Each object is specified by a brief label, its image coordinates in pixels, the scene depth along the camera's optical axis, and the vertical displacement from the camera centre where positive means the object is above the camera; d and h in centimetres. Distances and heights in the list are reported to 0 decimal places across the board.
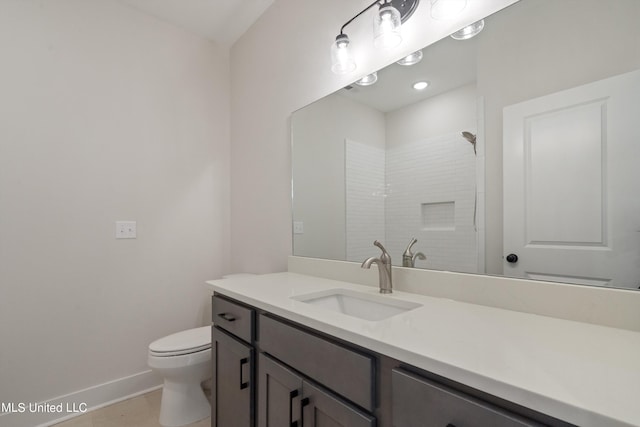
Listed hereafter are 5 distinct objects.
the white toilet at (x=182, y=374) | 166 -89
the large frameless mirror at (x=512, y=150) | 81 +22
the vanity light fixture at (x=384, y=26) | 126 +83
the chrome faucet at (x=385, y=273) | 121 -23
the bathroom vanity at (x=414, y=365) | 50 -32
